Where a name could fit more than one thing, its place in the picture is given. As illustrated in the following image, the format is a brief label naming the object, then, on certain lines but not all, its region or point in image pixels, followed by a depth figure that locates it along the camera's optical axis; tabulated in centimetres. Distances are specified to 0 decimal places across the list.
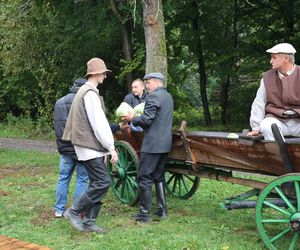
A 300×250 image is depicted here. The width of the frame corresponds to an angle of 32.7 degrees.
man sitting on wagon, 529
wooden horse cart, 490
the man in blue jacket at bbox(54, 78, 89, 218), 652
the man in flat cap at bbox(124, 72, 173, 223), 621
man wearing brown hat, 573
